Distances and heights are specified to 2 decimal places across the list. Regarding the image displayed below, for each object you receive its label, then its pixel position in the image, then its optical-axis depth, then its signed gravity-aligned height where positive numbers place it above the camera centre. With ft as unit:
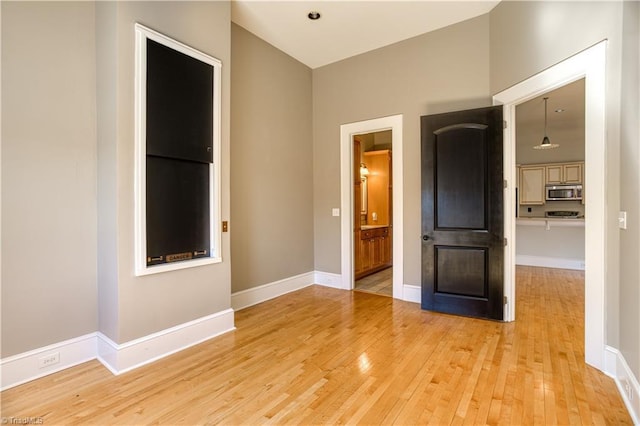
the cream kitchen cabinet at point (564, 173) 21.74 +2.65
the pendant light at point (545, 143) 18.79 +4.22
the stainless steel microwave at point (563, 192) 21.86 +1.31
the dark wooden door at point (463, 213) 10.73 -0.09
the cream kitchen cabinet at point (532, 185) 22.95 +1.95
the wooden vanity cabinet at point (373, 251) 17.25 -2.43
